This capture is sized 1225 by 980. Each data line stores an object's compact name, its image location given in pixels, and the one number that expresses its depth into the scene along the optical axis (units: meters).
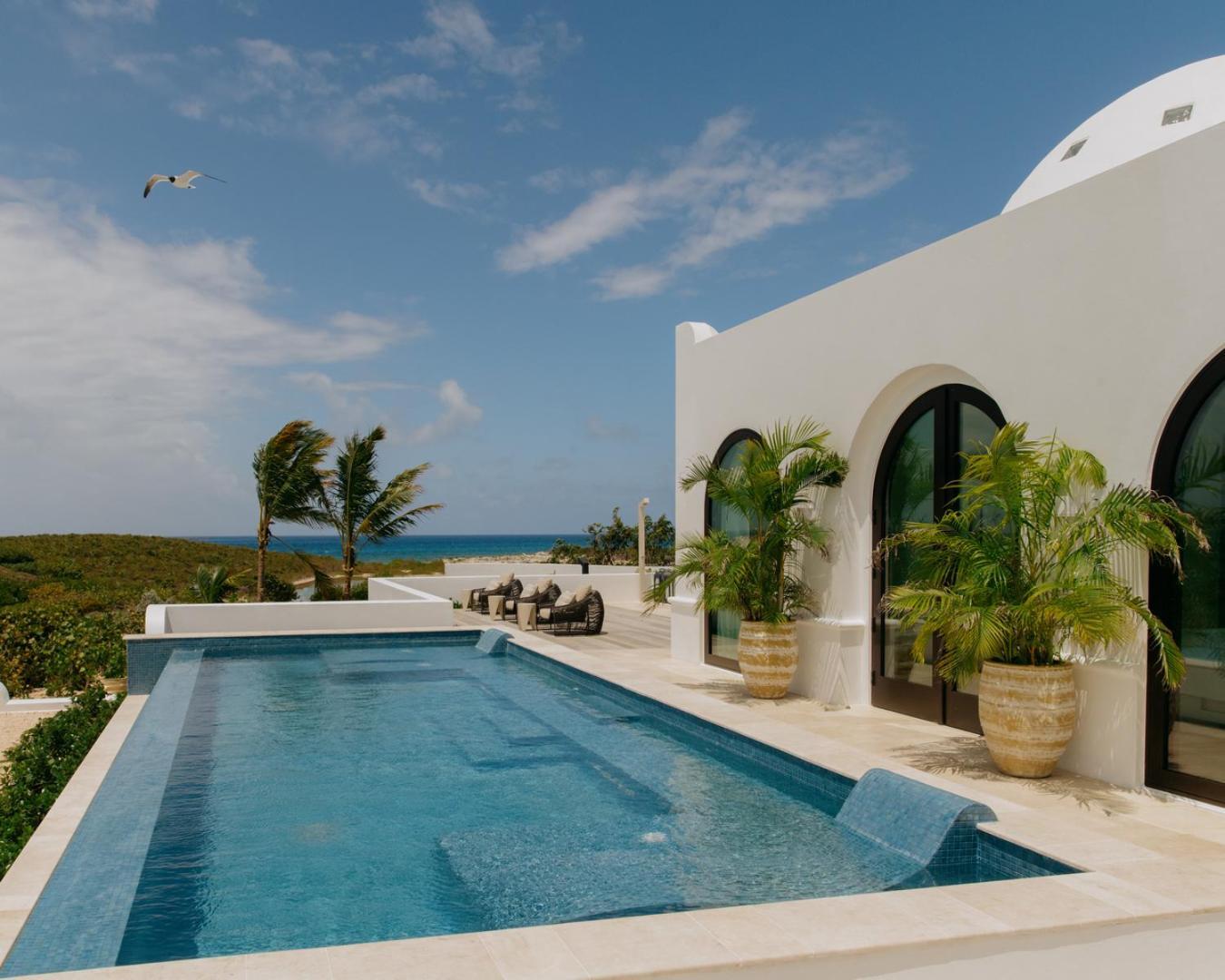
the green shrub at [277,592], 20.34
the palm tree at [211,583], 17.09
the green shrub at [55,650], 12.24
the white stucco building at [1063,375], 5.95
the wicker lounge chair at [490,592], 19.59
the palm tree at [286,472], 19.77
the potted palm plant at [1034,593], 6.04
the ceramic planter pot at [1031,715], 6.36
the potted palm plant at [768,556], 9.49
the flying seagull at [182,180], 11.49
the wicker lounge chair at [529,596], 17.33
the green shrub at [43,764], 6.16
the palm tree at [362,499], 21.27
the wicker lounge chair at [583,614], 16.20
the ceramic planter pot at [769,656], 9.54
